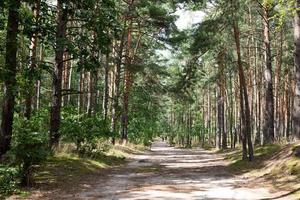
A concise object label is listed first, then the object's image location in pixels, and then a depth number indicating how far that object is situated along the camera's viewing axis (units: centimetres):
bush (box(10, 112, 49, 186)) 1117
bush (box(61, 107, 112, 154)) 1864
